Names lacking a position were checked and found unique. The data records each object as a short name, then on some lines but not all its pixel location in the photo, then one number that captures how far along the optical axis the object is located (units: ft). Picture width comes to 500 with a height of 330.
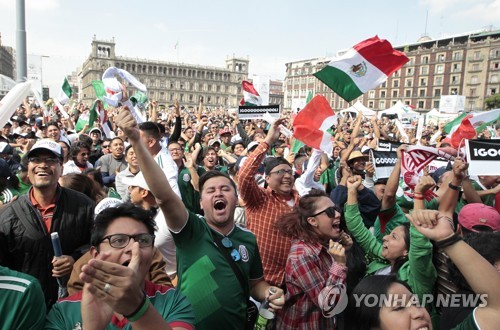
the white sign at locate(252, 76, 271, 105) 42.98
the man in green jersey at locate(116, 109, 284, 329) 6.39
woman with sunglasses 6.91
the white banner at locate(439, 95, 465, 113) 75.66
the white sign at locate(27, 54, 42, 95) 30.81
